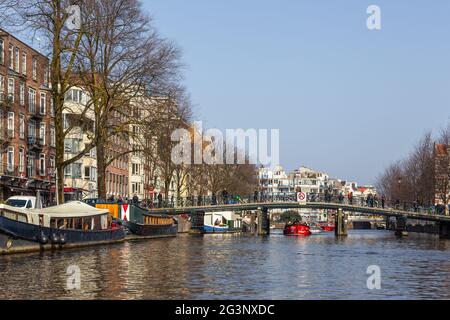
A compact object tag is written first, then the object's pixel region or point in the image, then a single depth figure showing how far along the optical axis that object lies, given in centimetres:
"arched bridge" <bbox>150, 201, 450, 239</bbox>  9125
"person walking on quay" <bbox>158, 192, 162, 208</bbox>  9100
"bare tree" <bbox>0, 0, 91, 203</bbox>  5456
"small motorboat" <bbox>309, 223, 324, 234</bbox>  15388
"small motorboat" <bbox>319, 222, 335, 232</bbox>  17288
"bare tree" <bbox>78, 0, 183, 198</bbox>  5838
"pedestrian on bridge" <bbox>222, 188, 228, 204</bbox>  9472
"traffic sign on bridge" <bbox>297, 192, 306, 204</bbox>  9238
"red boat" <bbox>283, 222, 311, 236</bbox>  10400
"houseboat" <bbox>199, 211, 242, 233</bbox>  11219
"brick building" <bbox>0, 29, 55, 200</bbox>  7194
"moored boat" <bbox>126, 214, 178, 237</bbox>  7037
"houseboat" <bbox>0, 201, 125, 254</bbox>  4338
